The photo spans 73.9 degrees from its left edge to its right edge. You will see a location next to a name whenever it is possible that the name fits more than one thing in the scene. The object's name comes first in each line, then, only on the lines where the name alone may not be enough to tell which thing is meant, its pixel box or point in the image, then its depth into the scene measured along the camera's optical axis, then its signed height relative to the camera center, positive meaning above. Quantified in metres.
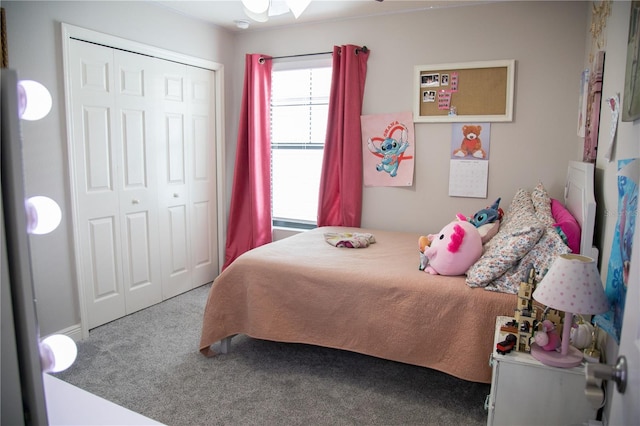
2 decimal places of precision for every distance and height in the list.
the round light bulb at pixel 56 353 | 0.62 -0.29
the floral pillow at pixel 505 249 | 1.99 -0.44
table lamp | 1.27 -0.39
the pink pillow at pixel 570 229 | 1.96 -0.33
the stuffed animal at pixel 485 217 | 2.71 -0.38
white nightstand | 1.47 -0.83
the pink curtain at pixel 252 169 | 4.04 -0.13
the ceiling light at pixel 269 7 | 1.98 +0.71
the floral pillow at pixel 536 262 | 1.88 -0.47
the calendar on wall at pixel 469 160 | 3.29 -0.01
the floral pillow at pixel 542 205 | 2.22 -0.28
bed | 2.02 -0.74
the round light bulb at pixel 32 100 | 0.58 +0.08
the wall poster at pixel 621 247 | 1.18 -0.25
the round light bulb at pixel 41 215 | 0.59 -0.09
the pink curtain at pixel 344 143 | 3.62 +0.12
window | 3.96 +0.19
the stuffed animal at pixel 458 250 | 2.23 -0.48
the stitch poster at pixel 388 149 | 3.55 +0.07
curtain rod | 3.60 +0.92
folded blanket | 2.98 -0.59
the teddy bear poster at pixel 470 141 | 3.28 +0.13
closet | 2.94 -0.17
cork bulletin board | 3.18 +0.51
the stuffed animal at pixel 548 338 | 1.55 -0.65
